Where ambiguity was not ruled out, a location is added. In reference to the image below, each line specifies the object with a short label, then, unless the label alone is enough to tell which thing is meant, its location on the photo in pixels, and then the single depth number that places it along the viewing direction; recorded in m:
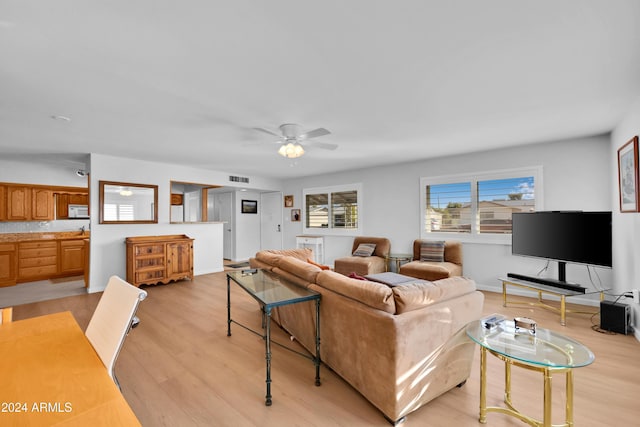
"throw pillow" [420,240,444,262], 4.84
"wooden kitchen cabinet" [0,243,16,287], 5.07
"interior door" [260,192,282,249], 8.07
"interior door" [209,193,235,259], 7.95
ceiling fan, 3.15
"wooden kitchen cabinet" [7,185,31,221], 5.32
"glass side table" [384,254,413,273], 5.17
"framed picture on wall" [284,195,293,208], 7.79
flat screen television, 3.22
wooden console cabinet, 4.78
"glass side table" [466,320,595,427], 1.41
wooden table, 0.76
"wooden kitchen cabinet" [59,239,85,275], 5.78
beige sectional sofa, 1.66
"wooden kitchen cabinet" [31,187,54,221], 5.62
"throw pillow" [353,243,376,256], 5.62
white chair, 1.18
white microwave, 6.22
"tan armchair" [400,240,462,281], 4.27
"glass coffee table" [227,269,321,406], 1.93
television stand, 3.27
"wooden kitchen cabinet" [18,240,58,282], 5.32
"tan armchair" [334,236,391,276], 5.09
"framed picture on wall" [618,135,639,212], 2.64
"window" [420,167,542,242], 4.35
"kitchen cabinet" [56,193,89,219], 6.03
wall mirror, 4.77
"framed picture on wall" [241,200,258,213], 8.07
